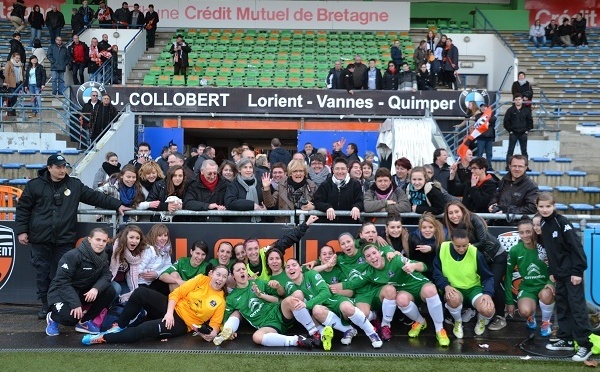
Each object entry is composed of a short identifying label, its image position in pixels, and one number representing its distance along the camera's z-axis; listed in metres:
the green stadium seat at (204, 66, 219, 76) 20.83
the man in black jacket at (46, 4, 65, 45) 21.53
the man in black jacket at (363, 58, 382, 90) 17.36
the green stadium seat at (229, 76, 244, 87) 20.00
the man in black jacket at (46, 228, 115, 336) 7.03
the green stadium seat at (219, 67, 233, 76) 20.80
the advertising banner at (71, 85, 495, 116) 16.83
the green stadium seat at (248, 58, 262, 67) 21.48
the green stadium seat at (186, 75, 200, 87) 19.71
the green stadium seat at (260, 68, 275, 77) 20.83
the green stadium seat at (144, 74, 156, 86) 19.91
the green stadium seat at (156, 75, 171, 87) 19.89
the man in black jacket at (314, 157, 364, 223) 7.95
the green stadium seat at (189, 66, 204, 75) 20.89
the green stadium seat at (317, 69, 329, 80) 20.58
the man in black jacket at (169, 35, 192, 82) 19.78
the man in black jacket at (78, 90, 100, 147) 13.99
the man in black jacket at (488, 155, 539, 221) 7.83
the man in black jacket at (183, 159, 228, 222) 8.13
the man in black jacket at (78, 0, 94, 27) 21.97
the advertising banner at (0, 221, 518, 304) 7.94
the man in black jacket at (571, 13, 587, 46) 23.90
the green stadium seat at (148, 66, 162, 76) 20.53
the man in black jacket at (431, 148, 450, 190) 9.30
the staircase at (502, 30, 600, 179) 15.80
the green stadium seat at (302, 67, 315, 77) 20.75
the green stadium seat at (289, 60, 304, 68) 21.48
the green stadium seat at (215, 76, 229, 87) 19.99
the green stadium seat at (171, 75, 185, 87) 19.72
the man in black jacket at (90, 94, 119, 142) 13.87
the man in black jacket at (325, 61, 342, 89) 17.25
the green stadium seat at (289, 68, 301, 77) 20.77
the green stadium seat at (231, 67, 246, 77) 20.80
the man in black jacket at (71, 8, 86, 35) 21.70
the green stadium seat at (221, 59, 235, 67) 21.41
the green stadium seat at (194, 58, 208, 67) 21.34
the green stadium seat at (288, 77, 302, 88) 19.97
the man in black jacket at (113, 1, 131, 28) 21.98
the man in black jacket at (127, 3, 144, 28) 22.29
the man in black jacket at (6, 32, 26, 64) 18.89
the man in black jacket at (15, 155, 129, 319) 7.59
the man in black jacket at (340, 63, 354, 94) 17.05
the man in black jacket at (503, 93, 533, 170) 13.39
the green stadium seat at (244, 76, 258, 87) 19.98
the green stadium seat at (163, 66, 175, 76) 20.59
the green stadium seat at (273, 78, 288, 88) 20.00
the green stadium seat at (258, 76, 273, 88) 20.05
